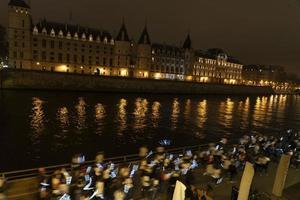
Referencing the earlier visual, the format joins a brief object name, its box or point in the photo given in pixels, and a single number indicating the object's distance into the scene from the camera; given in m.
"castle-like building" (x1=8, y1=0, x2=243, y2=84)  93.94
